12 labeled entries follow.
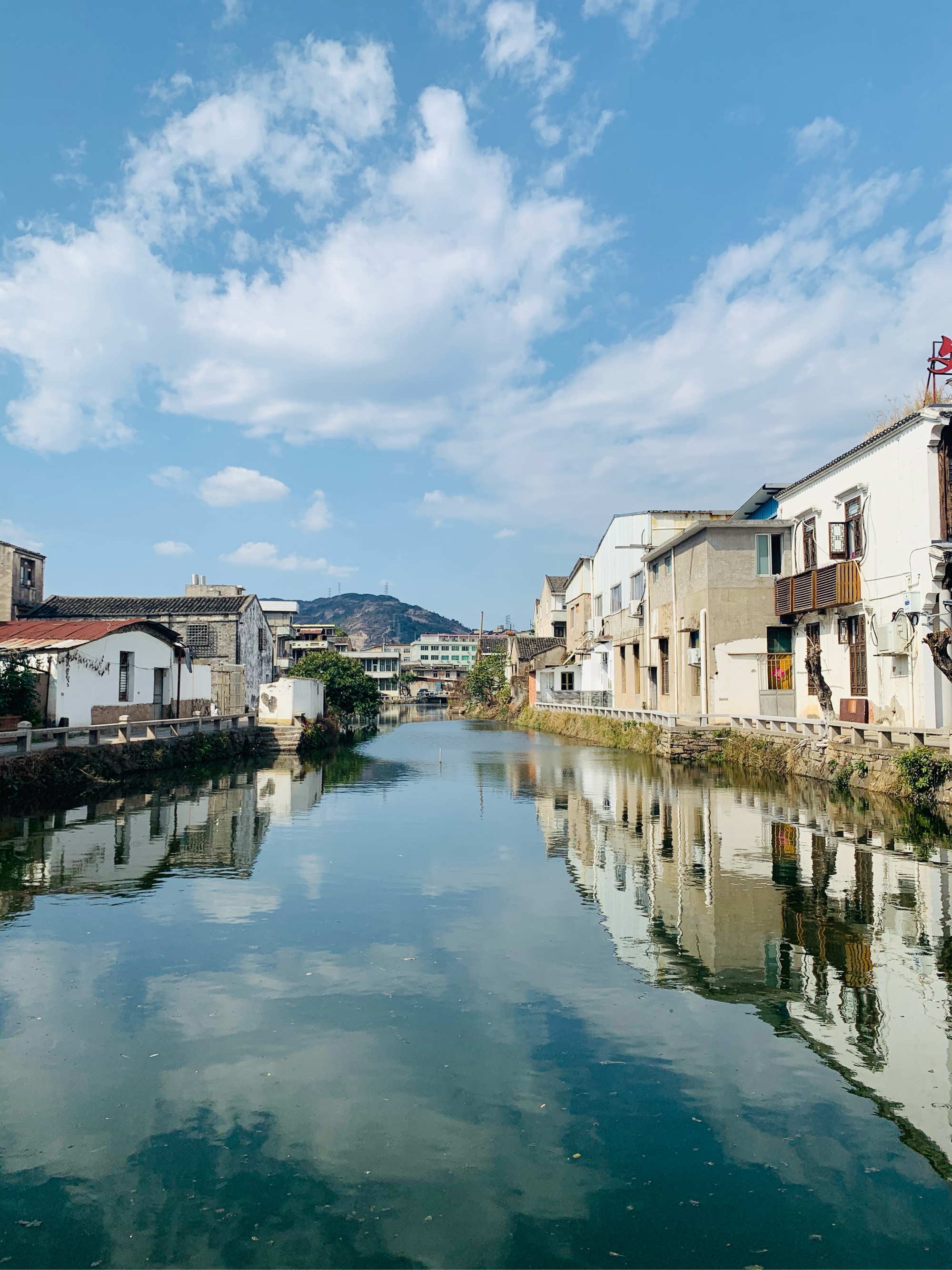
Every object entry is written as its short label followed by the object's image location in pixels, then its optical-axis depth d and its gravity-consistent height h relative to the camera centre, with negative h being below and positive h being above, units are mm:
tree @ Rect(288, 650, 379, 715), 52125 +1211
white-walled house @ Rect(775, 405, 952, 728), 20094 +3464
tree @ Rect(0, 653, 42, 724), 24297 +233
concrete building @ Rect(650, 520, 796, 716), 30562 +2775
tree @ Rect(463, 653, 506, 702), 79888 +1812
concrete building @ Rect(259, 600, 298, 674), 90375 +8976
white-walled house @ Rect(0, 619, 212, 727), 25844 +1014
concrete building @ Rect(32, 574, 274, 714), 44594 +4215
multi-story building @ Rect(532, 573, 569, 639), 72375 +7747
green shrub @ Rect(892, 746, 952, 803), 17062 -1527
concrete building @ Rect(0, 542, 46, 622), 43031 +6150
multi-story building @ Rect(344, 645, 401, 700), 113675 +4173
